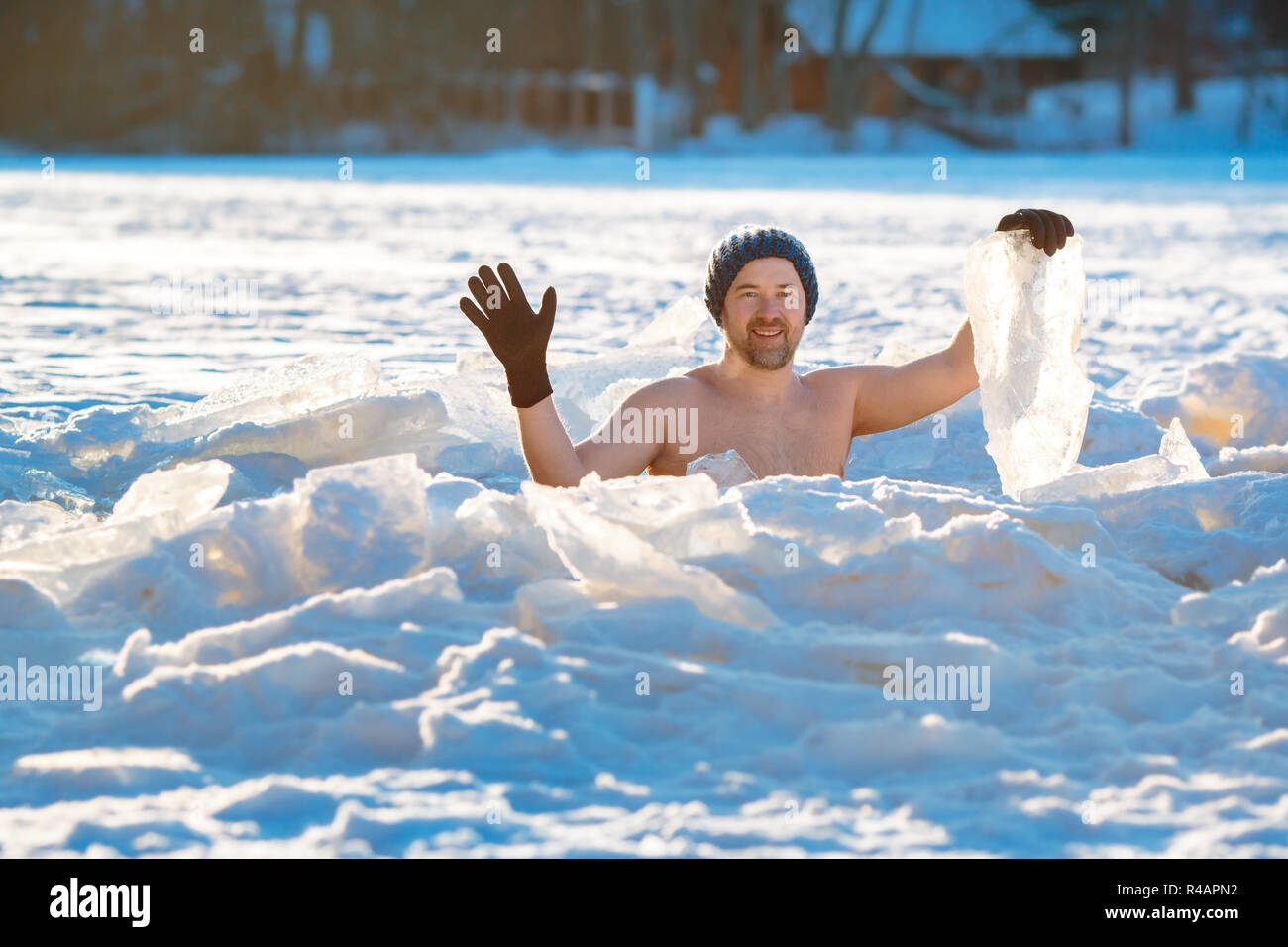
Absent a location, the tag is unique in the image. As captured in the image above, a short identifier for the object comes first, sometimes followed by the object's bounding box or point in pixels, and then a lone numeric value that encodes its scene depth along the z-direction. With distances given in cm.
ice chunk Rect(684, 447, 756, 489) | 431
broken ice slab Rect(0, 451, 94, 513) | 504
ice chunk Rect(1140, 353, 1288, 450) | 607
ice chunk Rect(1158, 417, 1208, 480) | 471
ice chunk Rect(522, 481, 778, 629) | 342
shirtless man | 410
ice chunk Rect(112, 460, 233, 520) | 404
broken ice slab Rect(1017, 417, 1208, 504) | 446
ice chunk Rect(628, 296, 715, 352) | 658
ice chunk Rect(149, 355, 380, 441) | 573
